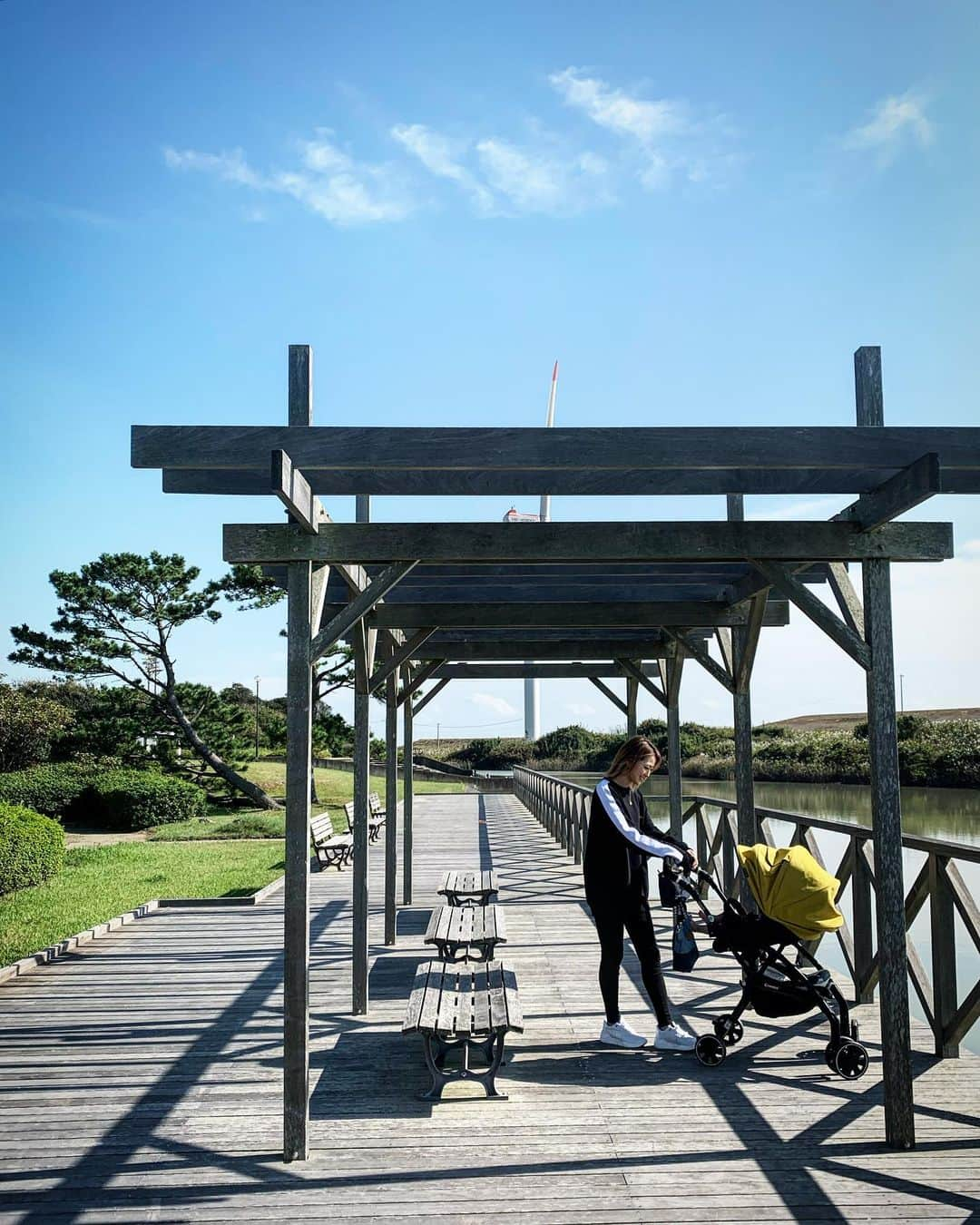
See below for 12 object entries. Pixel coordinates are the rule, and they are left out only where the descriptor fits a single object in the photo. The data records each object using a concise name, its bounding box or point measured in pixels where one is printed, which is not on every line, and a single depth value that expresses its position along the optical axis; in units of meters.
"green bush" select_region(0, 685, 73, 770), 25.64
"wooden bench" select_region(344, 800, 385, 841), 17.02
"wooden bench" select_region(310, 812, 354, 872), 13.45
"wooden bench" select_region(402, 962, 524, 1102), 4.90
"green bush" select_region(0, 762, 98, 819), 22.38
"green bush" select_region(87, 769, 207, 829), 22.72
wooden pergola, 4.18
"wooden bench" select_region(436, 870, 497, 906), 8.35
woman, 5.38
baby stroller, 5.14
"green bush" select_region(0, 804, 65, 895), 13.58
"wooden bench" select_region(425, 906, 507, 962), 6.56
